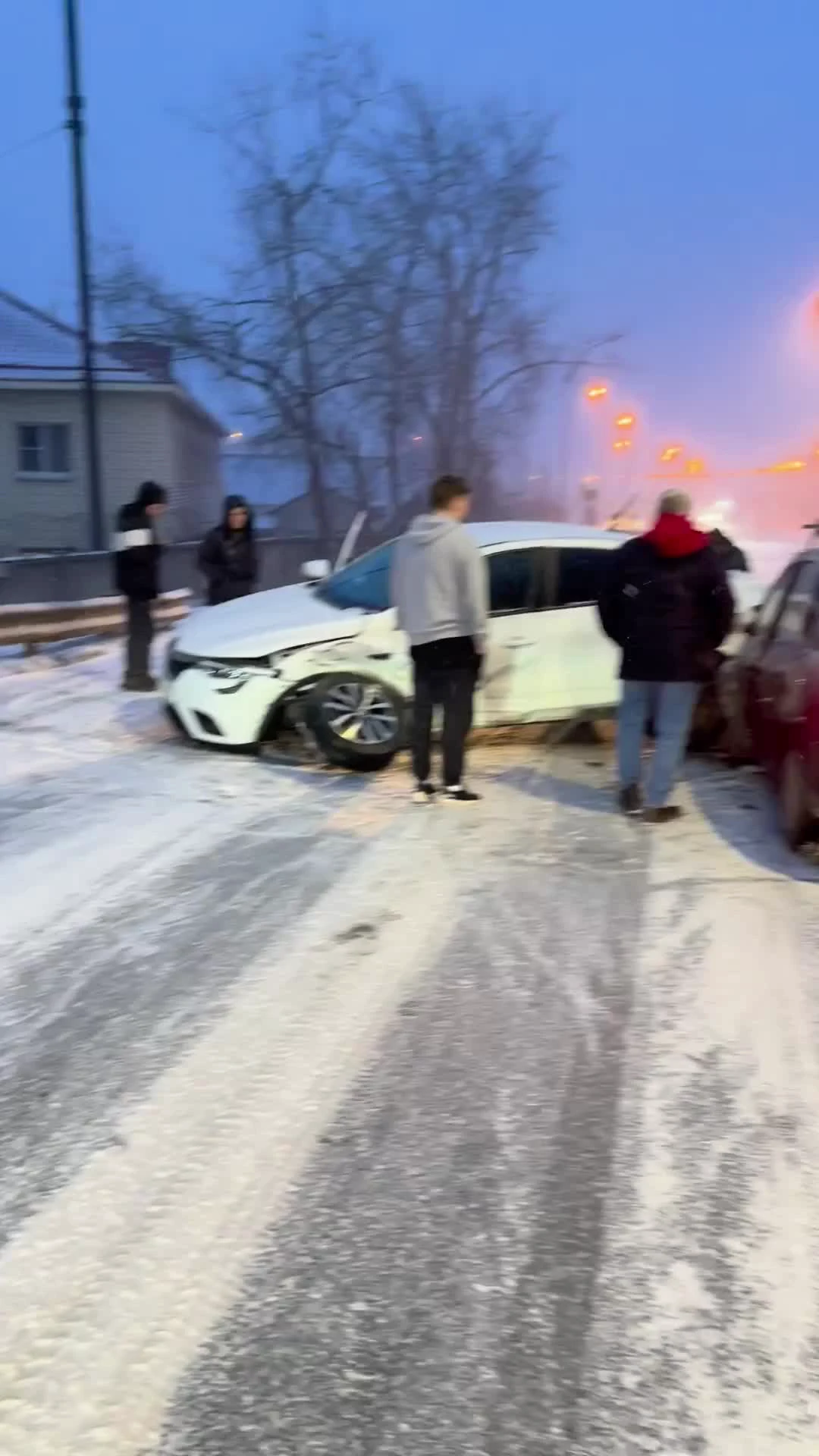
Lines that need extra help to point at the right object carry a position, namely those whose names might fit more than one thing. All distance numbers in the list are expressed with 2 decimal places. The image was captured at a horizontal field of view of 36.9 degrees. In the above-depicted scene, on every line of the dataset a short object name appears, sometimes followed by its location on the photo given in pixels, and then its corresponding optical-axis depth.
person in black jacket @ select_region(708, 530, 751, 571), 9.55
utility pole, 17.30
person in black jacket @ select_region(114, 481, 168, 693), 9.85
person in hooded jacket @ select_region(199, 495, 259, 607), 10.58
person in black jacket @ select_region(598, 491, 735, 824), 6.04
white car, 7.44
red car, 5.46
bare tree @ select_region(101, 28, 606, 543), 28.09
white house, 29.75
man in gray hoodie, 6.25
